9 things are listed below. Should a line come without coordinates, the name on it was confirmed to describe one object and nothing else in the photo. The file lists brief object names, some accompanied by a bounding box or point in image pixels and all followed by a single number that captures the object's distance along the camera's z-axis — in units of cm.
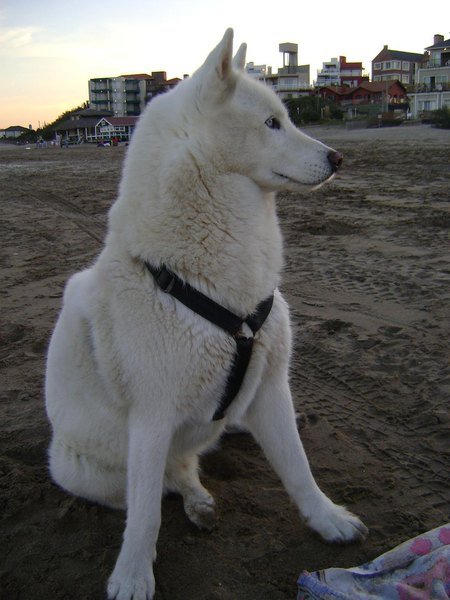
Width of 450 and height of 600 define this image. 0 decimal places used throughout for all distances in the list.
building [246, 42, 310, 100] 8725
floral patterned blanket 169
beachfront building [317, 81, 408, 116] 6775
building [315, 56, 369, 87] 9462
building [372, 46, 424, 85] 8919
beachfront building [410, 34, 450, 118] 5444
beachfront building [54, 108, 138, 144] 7219
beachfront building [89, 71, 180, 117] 9250
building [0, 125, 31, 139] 10650
